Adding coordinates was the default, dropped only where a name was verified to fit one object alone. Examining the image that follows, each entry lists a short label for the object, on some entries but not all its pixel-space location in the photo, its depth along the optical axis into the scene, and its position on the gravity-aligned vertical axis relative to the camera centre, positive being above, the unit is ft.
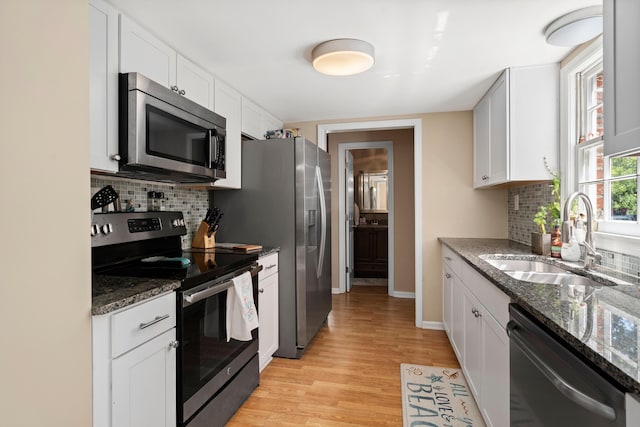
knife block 8.43 -0.64
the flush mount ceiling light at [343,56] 6.67 +3.08
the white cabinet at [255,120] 9.86 +2.87
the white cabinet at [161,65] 5.70 +2.82
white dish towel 6.44 -1.91
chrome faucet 5.64 -0.37
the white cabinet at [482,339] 5.05 -2.28
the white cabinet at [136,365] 3.94 -1.90
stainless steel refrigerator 9.11 -0.06
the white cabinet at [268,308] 8.19 -2.36
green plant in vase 7.63 -0.12
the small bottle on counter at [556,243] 7.23 -0.64
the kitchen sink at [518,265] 7.22 -1.11
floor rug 6.52 -3.88
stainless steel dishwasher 2.66 -1.55
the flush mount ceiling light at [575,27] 5.66 +3.17
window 6.03 +0.93
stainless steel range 5.28 -1.45
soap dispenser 6.67 -0.72
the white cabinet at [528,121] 8.03 +2.16
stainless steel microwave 5.46 +1.40
